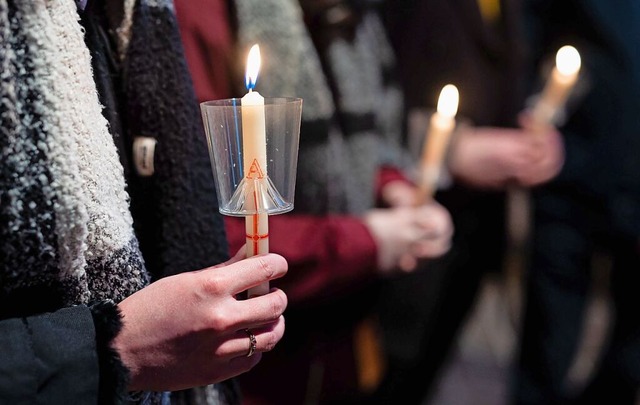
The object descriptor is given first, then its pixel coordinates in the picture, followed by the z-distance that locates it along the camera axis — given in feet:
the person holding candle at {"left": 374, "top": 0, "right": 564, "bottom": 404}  2.97
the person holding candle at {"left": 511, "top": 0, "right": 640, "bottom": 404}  3.61
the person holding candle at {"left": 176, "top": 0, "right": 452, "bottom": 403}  2.02
